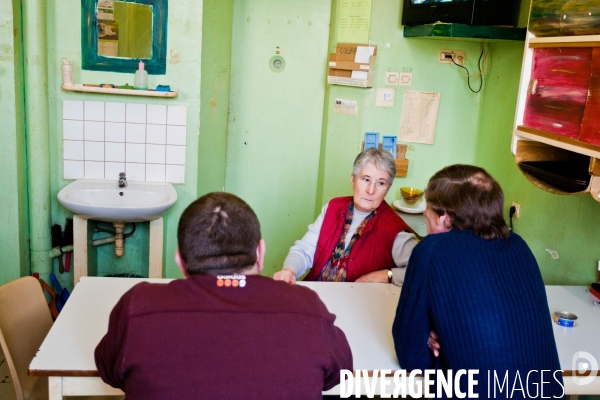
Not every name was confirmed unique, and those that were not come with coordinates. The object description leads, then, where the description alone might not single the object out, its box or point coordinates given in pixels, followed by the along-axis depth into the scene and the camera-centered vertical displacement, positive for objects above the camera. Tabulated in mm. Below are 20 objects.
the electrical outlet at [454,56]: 4059 +174
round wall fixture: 4277 +49
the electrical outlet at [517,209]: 3422 -679
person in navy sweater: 1711 -633
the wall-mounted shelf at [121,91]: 3473 -172
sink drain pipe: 3658 -1076
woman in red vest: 2754 -719
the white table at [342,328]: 1789 -868
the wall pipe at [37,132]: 3367 -433
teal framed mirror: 3521 +146
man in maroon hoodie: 1305 -566
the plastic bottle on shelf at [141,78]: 3520 -92
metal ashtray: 2258 -837
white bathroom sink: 3324 -779
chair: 2096 -976
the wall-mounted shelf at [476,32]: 3428 +289
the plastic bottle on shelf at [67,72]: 3484 -86
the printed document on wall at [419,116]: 4137 -244
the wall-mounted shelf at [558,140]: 2148 -198
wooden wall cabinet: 2193 -72
